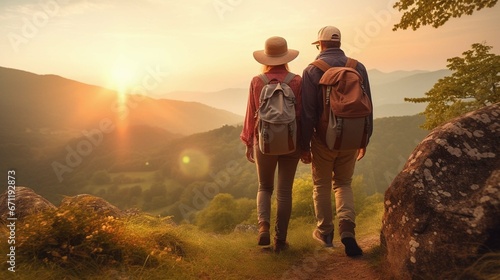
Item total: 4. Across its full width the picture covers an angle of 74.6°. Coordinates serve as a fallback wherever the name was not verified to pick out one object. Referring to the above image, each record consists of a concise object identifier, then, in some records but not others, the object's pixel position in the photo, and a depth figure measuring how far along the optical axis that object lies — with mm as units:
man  4594
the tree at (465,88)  8781
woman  4773
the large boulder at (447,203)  2883
